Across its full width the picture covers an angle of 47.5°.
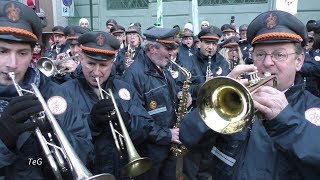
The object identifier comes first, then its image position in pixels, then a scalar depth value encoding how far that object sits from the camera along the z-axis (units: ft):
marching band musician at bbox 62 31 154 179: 12.61
